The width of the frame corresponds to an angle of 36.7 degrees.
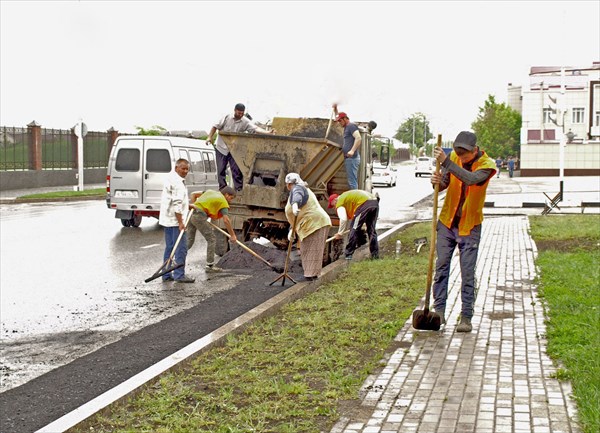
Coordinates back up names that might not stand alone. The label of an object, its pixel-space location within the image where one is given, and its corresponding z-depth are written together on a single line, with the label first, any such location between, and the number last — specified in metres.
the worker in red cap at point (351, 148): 15.21
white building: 69.19
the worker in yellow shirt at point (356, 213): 13.88
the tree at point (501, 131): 93.56
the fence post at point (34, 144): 39.41
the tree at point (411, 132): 154.38
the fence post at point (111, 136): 47.50
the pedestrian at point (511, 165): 70.06
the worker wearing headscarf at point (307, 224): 11.87
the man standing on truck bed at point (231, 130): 15.45
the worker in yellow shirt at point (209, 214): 13.72
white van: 21.44
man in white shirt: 12.95
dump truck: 14.94
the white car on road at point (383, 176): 49.22
